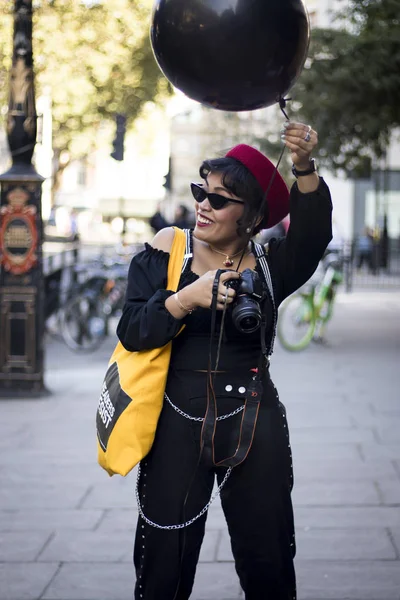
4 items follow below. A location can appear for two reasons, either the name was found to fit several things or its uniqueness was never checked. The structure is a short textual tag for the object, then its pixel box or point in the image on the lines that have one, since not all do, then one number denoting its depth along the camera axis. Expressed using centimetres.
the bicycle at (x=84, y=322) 1191
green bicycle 1144
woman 293
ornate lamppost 862
